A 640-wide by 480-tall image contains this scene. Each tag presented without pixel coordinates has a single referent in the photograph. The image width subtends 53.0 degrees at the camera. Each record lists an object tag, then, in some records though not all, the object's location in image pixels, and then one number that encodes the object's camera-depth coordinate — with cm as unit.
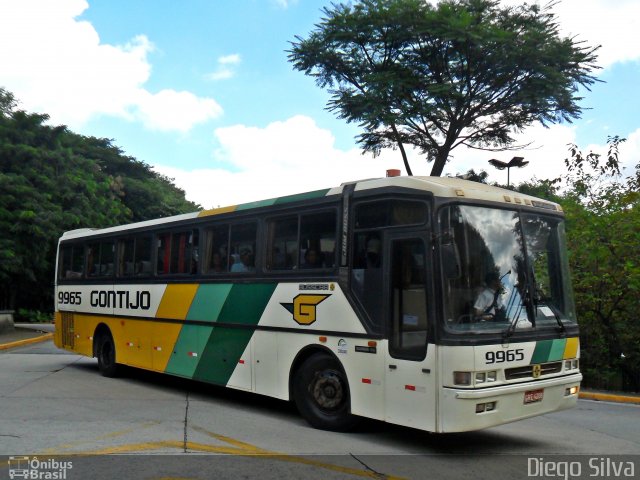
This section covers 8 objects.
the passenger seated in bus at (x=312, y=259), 835
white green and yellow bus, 681
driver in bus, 690
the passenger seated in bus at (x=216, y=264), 1001
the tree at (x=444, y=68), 2347
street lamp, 2045
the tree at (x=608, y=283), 1381
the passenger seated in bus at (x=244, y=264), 945
